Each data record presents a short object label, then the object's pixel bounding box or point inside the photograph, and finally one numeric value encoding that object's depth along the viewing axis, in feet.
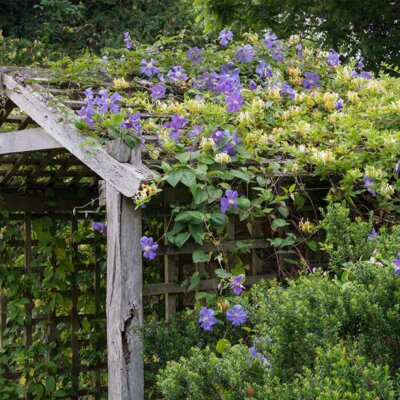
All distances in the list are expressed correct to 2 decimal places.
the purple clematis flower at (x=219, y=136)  20.40
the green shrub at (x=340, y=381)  11.99
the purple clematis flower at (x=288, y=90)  26.13
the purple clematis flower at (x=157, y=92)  24.39
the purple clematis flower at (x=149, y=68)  26.09
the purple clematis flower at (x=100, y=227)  21.85
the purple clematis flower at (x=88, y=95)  22.01
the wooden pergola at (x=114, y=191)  18.87
